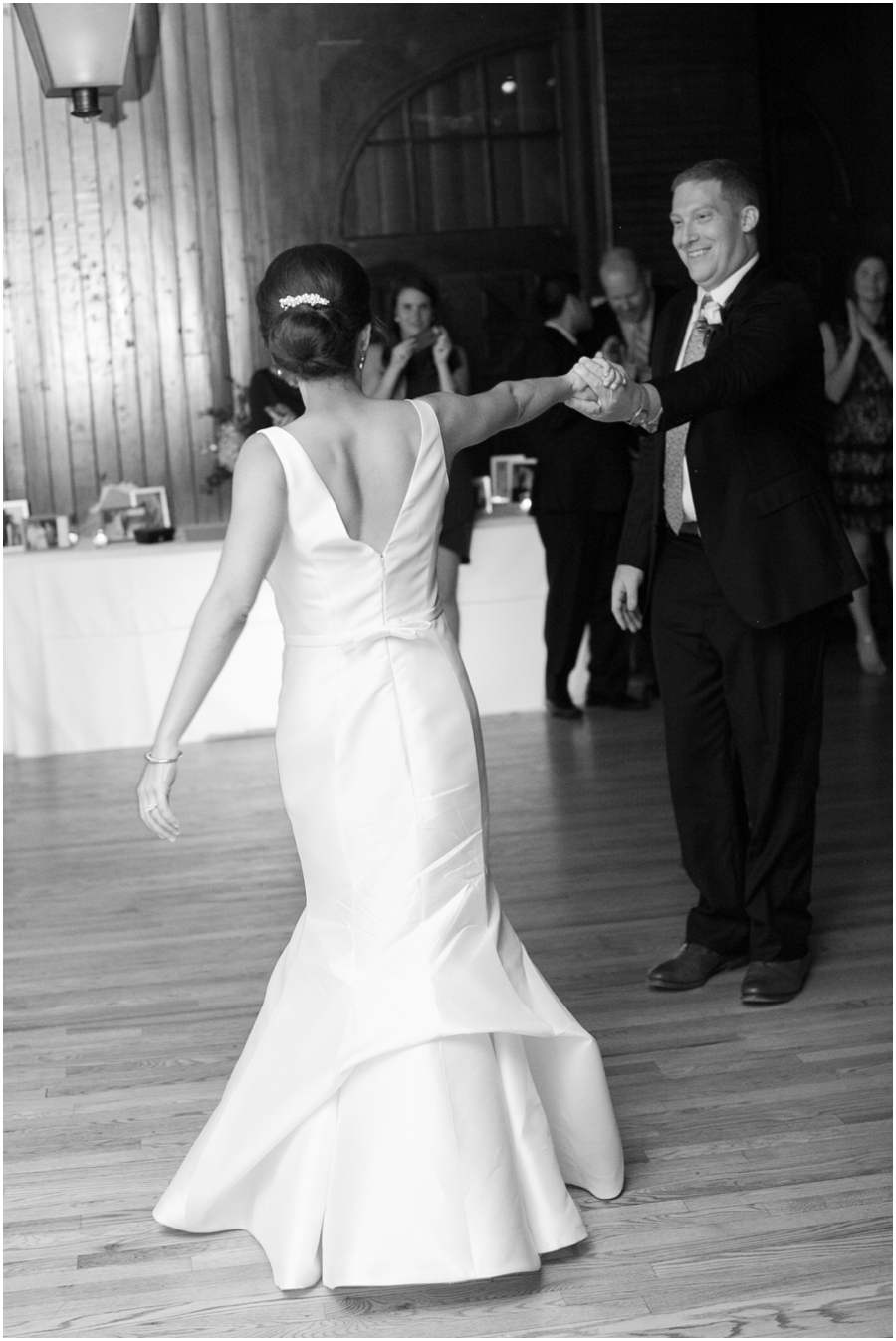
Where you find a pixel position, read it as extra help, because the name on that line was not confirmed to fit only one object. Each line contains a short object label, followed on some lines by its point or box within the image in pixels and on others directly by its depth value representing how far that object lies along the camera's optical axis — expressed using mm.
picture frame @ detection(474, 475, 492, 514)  7164
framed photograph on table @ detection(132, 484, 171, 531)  7113
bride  2166
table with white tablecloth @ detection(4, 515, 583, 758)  6344
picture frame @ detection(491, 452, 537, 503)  7281
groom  3133
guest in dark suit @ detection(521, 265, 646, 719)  6355
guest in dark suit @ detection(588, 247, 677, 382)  6387
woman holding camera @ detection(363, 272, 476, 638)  5992
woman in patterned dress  6824
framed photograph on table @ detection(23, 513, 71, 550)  6770
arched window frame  8305
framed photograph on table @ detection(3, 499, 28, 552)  7016
